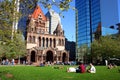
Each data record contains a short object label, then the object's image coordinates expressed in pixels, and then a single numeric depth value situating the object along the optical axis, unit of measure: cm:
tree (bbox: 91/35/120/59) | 2724
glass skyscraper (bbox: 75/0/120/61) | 5797
